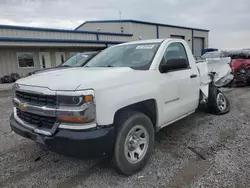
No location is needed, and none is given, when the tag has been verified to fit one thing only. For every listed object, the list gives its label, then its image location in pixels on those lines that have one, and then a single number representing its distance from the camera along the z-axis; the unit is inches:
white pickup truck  99.3
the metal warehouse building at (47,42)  661.9
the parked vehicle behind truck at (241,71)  394.9
